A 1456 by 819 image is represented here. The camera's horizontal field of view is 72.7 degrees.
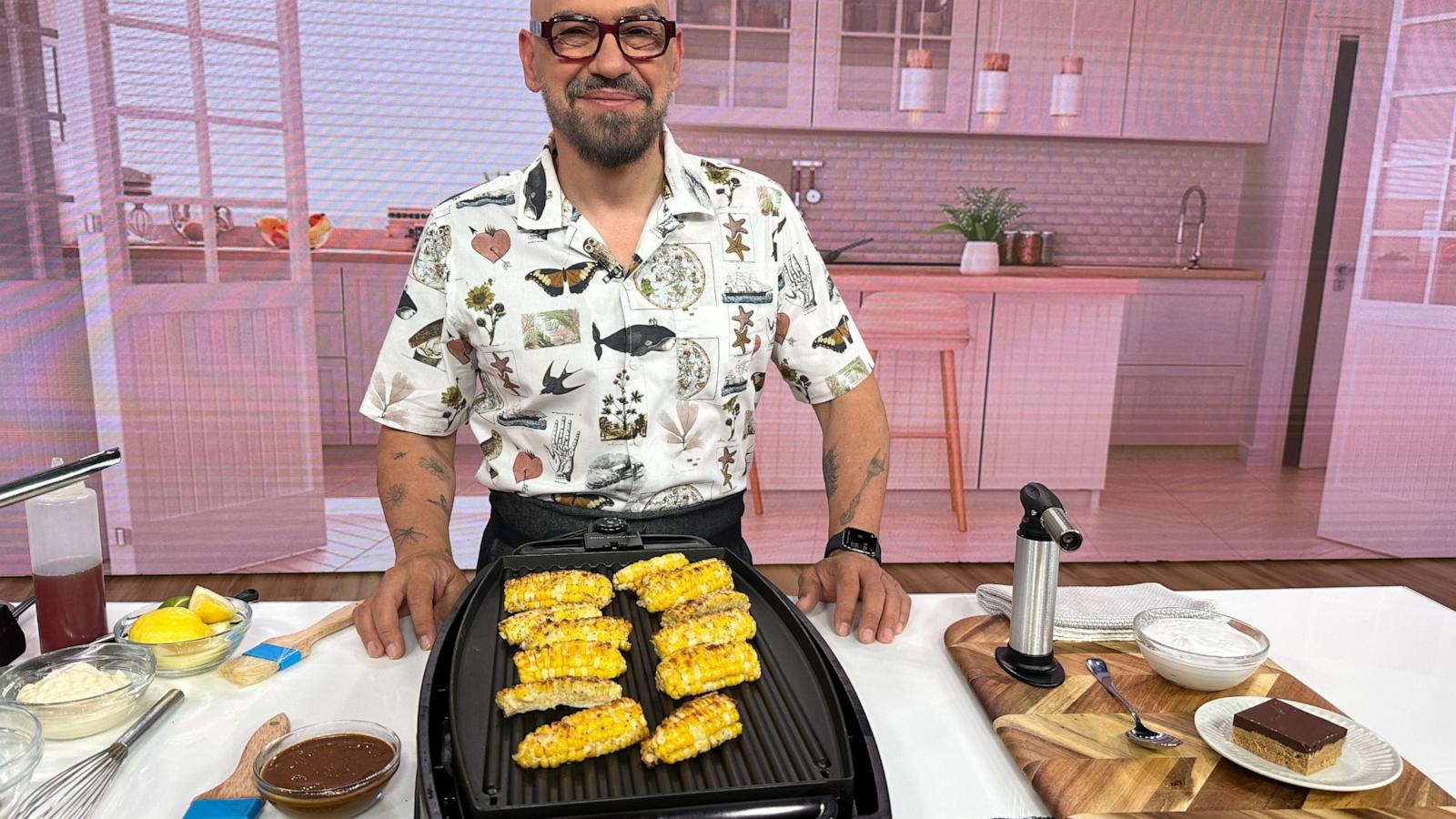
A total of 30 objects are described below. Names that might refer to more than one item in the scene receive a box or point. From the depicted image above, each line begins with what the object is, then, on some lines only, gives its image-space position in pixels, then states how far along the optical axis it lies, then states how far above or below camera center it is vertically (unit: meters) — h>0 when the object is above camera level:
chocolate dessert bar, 0.86 -0.43
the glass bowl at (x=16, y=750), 0.81 -0.46
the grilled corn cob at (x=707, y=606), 0.98 -0.38
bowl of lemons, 1.04 -0.45
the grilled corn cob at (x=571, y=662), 0.87 -0.39
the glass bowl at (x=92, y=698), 0.92 -0.46
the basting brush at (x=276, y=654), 1.04 -0.48
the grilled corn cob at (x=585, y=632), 0.93 -0.39
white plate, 0.86 -0.46
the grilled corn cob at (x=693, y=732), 0.76 -0.39
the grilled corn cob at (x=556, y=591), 1.01 -0.38
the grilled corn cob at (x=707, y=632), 0.93 -0.38
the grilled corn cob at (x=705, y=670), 0.86 -0.39
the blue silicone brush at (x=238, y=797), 0.80 -0.49
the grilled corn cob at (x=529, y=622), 0.94 -0.39
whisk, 0.82 -0.49
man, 1.50 -0.18
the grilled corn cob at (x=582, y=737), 0.75 -0.40
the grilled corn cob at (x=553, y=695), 0.83 -0.40
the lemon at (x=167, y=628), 1.04 -0.44
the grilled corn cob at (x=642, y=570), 1.07 -0.38
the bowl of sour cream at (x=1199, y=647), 1.01 -0.44
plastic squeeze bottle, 1.02 -0.39
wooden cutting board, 0.84 -0.47
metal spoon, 0.92 -0.46
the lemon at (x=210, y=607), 1.10 -0.45
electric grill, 0.69 -0.40
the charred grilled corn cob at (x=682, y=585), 1.03 -0.38
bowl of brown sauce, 0.80 -0.47
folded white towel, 1.17 -0.46
